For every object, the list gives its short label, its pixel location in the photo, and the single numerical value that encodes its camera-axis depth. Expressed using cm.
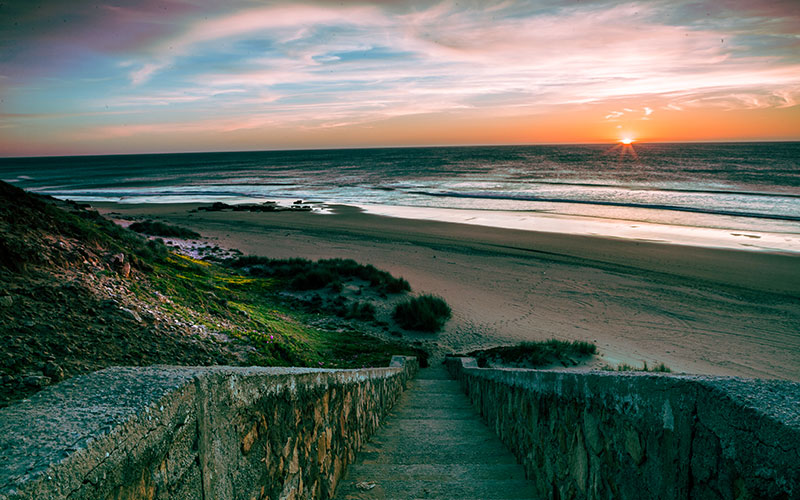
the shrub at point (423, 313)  1195
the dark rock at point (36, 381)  245
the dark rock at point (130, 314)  432
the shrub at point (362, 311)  1216
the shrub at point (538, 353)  928
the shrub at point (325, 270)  1412
